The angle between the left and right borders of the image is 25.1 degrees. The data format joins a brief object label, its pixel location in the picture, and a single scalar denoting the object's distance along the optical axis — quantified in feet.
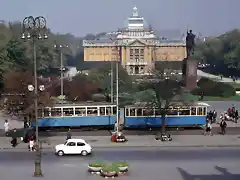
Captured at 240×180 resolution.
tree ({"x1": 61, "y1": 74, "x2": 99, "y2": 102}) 172.35
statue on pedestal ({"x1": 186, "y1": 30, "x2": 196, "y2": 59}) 204.59
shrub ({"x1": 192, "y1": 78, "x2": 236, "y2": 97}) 204.13
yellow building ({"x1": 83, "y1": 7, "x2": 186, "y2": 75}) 371.76
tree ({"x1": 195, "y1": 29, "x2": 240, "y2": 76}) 338.95
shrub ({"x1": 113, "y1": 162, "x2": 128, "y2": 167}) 74.69
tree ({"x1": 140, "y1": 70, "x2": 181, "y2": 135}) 108.78
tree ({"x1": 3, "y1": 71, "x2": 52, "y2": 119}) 127.81
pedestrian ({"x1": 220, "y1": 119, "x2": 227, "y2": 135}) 112.16
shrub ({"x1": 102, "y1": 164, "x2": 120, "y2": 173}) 72.79
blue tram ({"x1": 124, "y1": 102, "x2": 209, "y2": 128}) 117.39
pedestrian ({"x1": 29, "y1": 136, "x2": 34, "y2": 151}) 93.13
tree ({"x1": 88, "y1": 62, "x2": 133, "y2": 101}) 162.69
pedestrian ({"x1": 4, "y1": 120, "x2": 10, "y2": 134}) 112.78
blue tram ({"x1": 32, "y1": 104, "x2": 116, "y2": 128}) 116.67
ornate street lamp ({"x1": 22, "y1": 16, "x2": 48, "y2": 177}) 73.41
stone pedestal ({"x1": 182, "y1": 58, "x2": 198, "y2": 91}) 194.08
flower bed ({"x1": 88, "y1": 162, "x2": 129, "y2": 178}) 72.84
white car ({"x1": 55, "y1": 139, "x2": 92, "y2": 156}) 88.74
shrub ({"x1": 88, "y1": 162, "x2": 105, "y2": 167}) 75.28
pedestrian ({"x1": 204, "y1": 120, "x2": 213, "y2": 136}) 111.45
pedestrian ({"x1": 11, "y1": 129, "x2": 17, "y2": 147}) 98.32
